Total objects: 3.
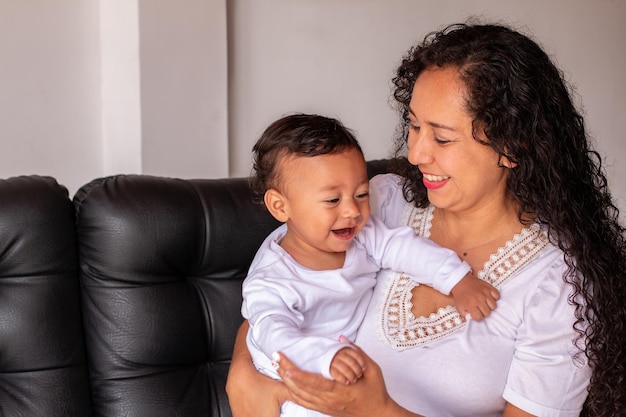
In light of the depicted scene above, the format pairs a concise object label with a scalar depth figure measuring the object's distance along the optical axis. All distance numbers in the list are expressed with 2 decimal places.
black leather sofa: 2.05
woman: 1.77
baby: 1.86
